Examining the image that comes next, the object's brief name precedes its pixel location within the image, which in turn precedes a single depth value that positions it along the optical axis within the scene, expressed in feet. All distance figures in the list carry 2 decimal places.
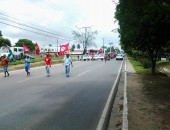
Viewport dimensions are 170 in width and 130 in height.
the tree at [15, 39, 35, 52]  218.20
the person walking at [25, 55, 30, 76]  36.77
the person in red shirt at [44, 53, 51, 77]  35.17
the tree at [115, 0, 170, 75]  16.08
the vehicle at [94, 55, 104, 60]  120.37
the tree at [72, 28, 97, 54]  186.88
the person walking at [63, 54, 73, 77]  33.81
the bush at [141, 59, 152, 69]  51.42
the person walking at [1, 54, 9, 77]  36.77
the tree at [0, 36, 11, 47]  117.53
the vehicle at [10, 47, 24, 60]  104.66
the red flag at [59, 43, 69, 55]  69.07
